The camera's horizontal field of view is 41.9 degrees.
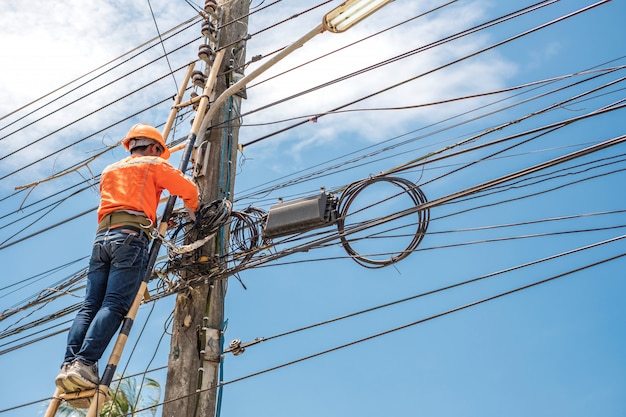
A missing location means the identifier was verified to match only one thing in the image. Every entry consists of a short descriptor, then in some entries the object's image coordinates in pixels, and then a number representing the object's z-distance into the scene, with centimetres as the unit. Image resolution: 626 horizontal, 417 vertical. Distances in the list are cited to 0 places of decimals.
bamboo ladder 573
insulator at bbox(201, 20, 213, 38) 823
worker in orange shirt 577
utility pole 650
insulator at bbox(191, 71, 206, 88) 818
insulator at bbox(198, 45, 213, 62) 813
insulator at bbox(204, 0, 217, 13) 838
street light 607
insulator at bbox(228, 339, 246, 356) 673
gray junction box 661
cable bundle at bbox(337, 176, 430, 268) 641
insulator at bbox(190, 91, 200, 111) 798
